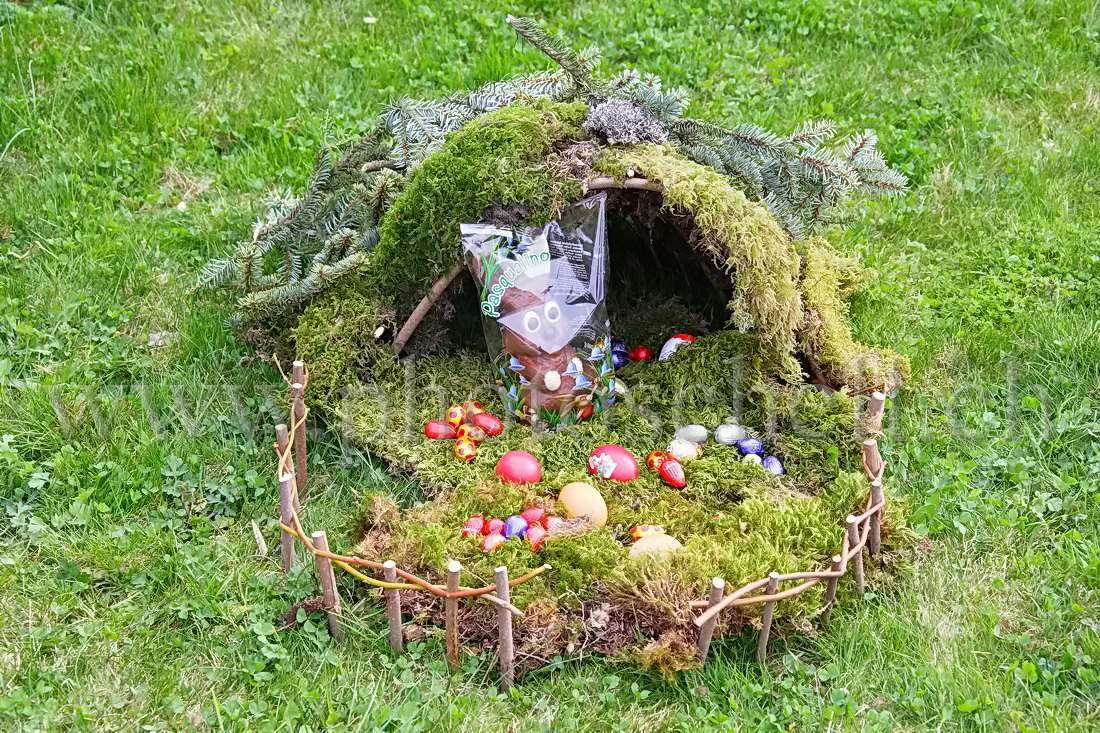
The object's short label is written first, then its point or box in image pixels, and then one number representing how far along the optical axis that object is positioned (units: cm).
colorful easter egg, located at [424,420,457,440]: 381
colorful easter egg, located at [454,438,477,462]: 371
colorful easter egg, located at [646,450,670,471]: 368
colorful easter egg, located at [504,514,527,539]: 331
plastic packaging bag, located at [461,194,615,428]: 370
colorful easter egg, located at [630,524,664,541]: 333
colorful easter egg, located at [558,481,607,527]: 339
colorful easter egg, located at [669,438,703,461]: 372
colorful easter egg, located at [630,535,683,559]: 314
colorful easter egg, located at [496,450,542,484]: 357
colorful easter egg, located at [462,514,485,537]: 334
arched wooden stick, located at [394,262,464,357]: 377
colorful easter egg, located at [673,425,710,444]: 379
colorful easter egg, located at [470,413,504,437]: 385
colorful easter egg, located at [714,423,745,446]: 378
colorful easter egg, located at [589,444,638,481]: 362
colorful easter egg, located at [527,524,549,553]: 324
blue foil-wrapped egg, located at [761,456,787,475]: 364
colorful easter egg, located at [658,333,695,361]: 415
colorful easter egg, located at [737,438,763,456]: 371
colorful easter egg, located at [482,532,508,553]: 323
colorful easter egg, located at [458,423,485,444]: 379
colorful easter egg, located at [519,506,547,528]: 339
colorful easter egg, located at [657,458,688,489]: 361
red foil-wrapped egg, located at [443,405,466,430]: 386
